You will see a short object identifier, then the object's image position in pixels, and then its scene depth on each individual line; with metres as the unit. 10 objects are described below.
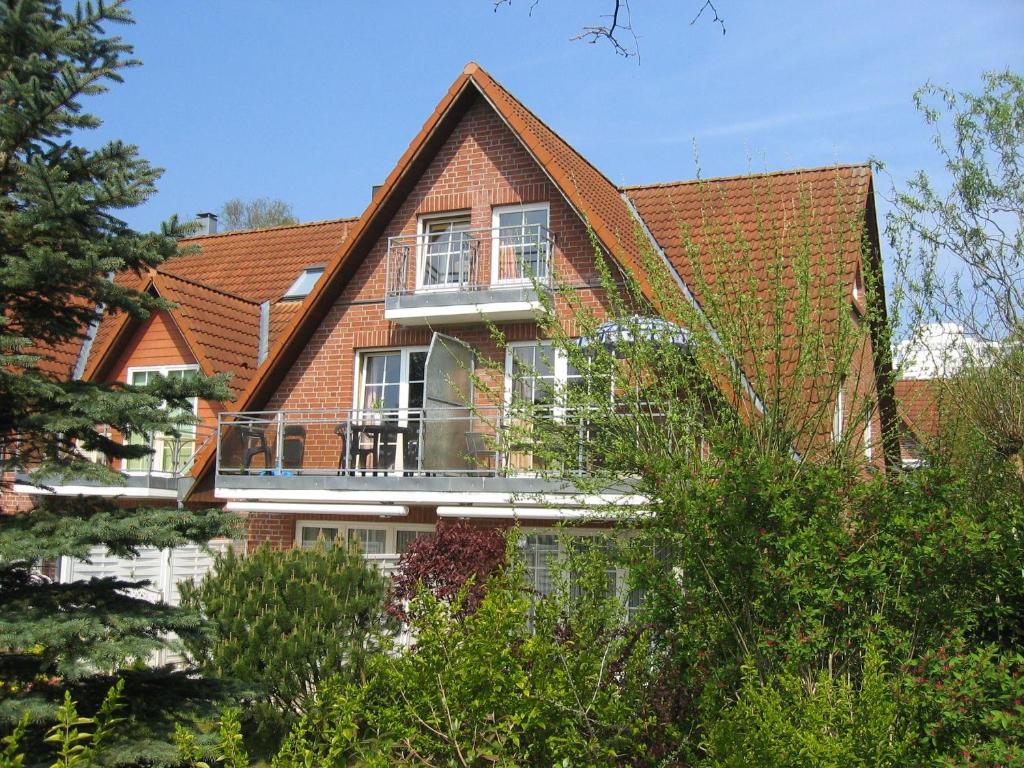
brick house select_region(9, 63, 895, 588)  15.34
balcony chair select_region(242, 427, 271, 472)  16.42
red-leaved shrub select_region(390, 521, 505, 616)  13.27
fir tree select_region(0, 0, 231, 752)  7.88
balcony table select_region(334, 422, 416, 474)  15.69
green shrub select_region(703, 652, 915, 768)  4.62
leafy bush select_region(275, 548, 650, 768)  5.55
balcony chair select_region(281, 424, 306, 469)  16.47
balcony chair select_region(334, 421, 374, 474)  16.08
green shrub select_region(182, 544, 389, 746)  10.92
